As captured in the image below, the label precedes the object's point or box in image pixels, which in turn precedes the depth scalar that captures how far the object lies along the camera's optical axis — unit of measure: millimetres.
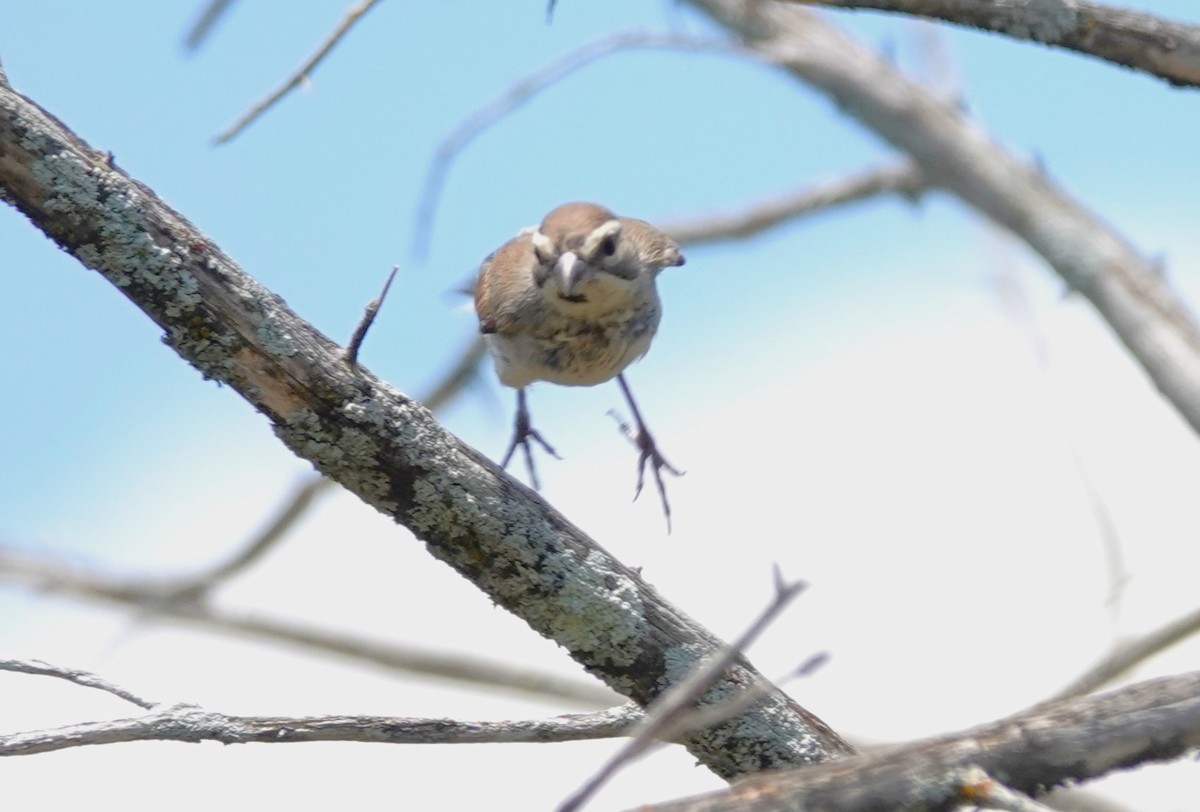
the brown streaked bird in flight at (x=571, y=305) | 9914
